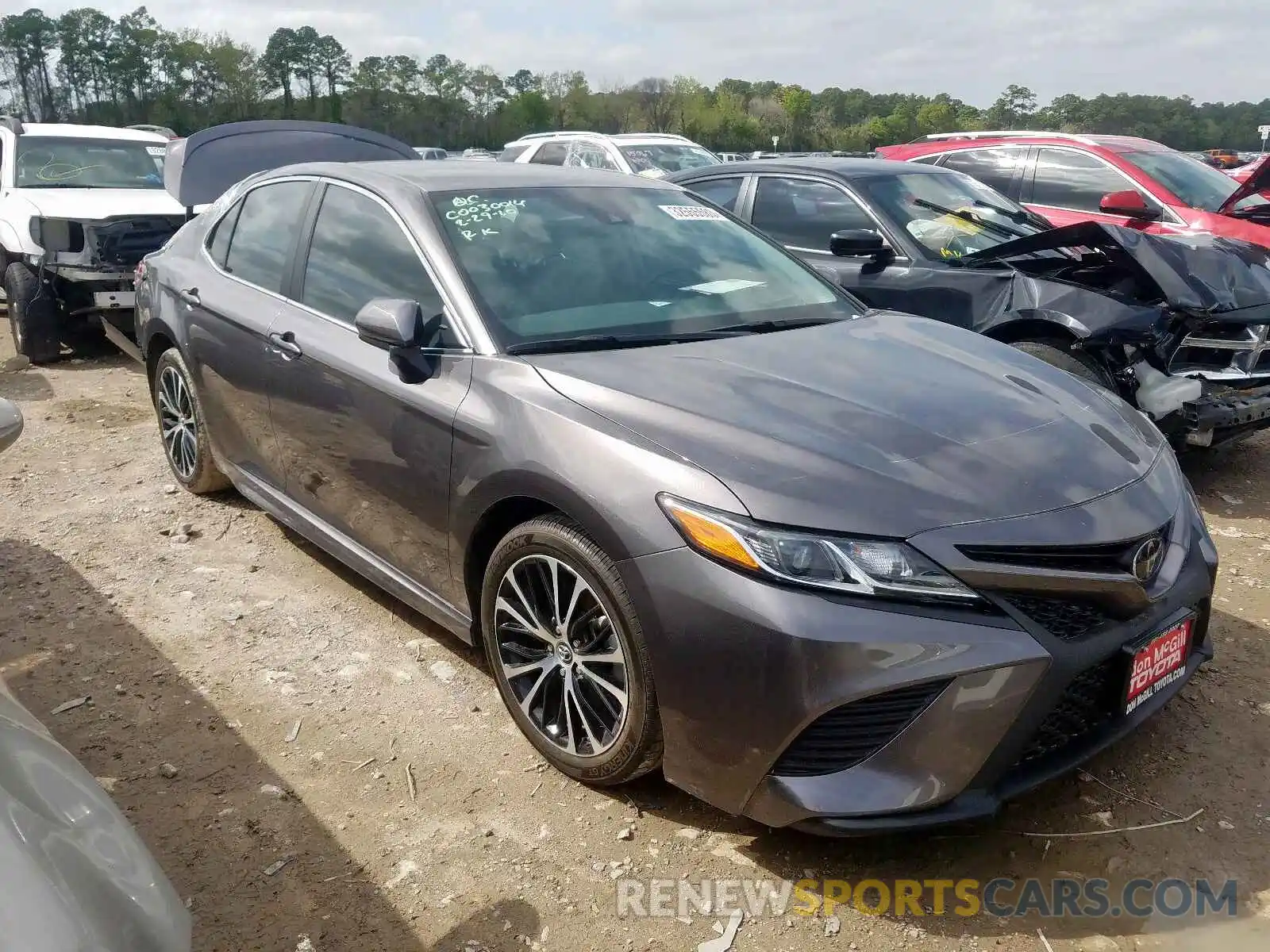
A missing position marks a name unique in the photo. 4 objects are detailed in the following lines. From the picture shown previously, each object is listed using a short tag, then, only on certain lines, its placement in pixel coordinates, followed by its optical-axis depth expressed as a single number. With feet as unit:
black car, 16.30
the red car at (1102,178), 24.49
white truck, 25.04
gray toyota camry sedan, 7.38
